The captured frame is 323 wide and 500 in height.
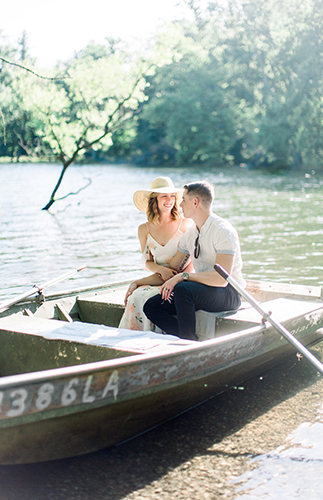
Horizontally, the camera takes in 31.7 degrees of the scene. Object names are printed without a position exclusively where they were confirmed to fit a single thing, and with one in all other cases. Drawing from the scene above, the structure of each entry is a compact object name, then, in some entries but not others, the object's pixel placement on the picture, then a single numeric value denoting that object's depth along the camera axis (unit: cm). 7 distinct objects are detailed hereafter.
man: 418
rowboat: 291
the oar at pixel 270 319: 395
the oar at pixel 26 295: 471
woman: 467
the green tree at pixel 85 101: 1680
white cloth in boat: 360
